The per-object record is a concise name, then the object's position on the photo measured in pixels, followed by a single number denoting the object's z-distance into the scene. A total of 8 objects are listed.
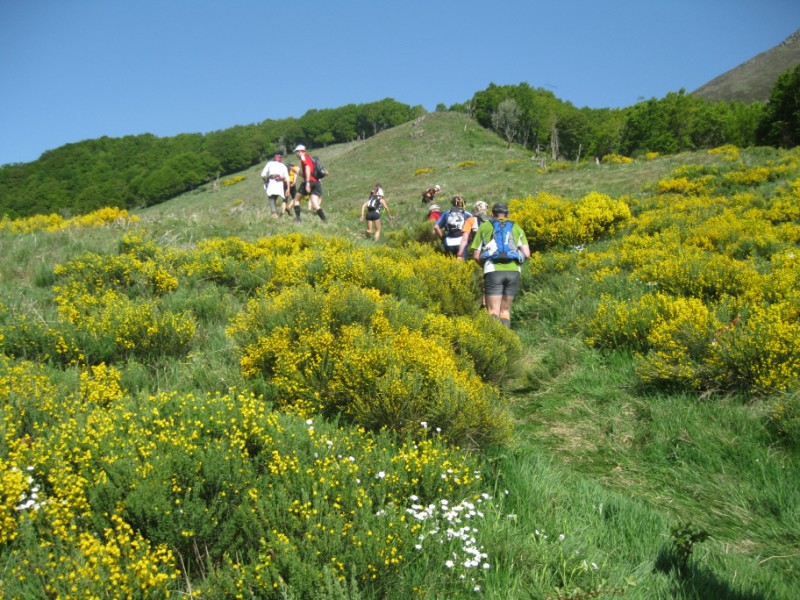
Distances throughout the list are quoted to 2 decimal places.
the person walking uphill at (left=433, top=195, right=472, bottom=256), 9.29
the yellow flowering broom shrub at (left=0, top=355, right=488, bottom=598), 2.17
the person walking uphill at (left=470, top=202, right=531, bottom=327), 6.78
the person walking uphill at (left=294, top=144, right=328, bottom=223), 12.27
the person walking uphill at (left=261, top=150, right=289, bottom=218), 12.48
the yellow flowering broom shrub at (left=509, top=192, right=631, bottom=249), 10.46
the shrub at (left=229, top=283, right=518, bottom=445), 3.65
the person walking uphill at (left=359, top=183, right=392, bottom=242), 13.66
